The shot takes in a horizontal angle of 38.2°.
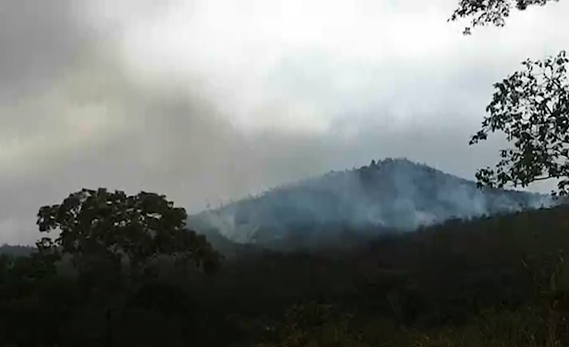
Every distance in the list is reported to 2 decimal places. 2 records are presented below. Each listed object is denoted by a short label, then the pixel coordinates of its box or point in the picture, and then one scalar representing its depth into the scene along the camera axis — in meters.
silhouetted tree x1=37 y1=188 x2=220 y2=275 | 39.44
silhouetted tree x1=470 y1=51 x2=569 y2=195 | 12.49
